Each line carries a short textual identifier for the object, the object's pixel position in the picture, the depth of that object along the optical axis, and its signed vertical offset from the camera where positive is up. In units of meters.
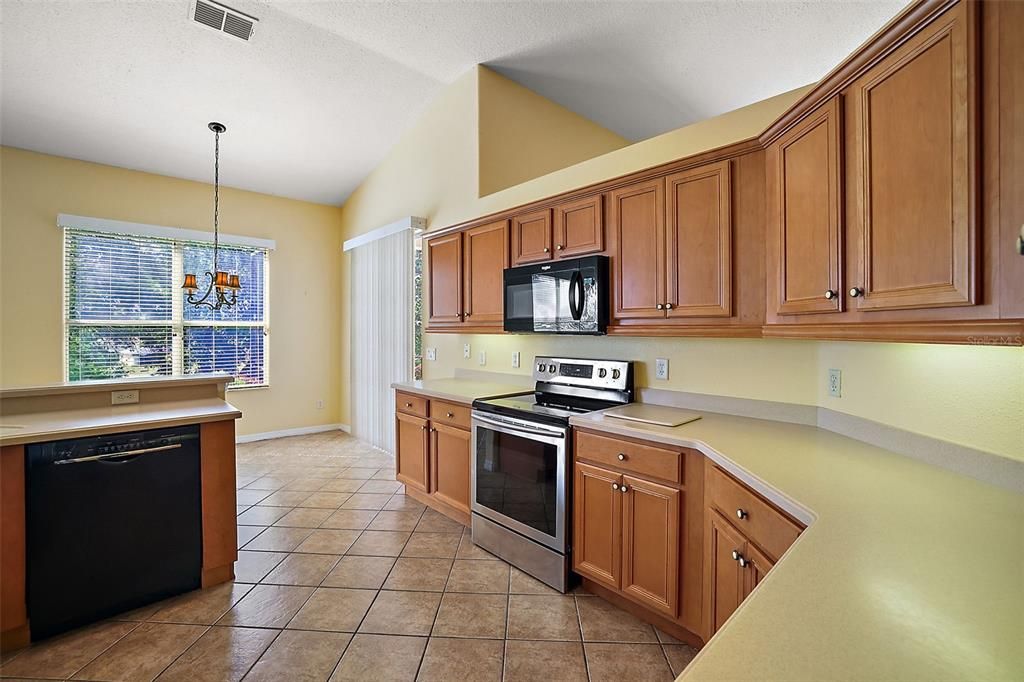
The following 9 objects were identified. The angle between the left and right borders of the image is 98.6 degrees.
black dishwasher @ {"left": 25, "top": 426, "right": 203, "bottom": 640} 1.92 -0.86
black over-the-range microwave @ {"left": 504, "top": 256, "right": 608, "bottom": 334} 2.46 +0.26
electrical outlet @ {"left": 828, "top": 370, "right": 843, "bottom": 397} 1.87 -0.19
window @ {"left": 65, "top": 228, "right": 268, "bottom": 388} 4.36 +0.29
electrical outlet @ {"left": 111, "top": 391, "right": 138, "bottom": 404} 2.50 -0.33
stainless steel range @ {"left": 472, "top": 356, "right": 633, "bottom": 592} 2.28 -0.69
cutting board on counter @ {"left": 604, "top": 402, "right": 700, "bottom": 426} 2.06 -0.38
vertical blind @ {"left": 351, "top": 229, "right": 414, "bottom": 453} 4.64 +0.11
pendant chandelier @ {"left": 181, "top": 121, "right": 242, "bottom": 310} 3.95 +0.57
